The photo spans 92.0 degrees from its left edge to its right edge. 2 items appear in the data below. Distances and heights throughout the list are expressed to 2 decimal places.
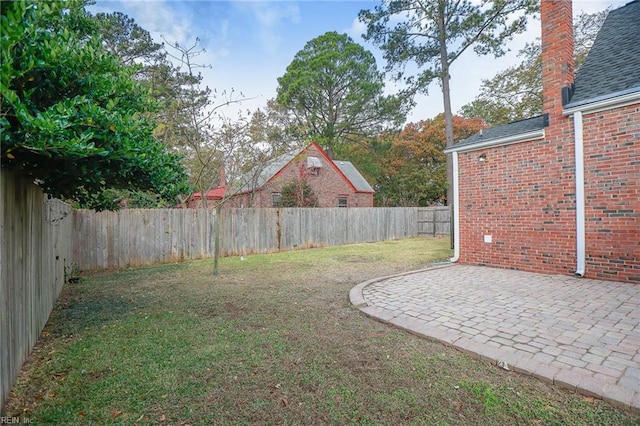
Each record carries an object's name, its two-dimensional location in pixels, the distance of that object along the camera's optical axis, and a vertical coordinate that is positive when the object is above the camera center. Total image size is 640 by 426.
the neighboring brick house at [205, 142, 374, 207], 17.20 +1.74
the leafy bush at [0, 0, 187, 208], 1.88 +0.74
